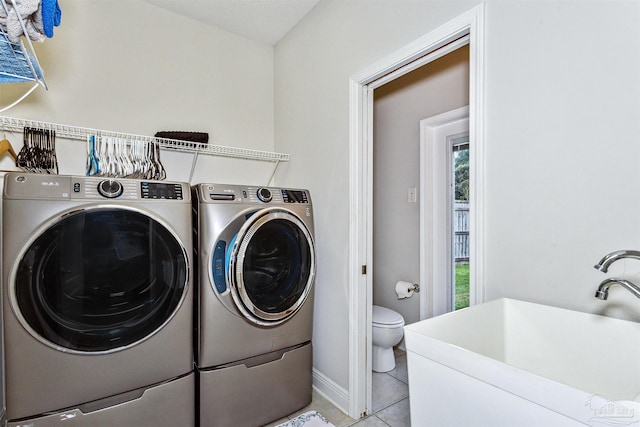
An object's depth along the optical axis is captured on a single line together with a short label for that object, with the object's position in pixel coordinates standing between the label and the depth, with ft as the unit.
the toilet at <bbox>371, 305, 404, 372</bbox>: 7.66
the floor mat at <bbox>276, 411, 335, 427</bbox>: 5.97
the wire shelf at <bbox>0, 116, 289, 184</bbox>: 5.50
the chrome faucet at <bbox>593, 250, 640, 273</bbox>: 2.64
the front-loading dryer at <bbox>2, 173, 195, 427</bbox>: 4.12
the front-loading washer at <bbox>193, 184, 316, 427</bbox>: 5.37
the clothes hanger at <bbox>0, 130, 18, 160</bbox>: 5.44
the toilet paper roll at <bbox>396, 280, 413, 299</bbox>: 8.63
